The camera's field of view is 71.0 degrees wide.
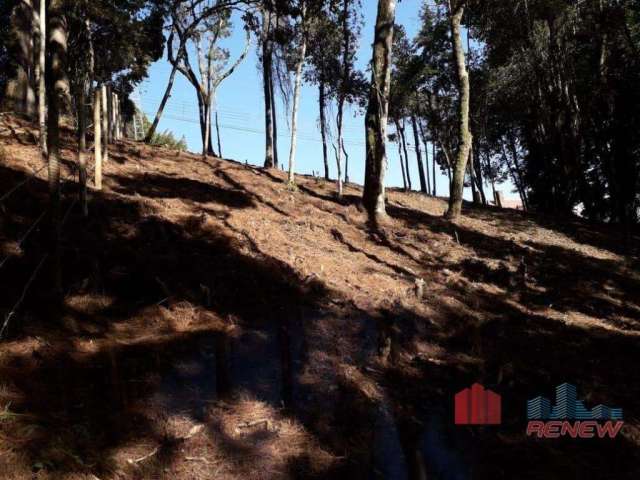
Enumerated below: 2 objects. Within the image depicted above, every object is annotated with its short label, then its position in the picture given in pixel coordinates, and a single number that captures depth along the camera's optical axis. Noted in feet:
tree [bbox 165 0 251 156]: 62.85
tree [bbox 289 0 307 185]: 44.03
